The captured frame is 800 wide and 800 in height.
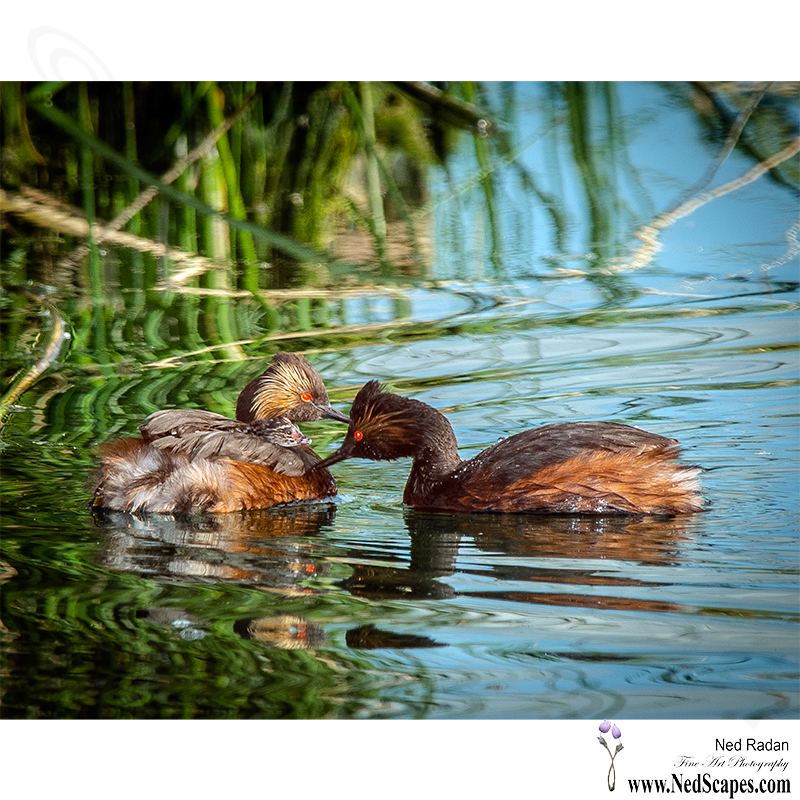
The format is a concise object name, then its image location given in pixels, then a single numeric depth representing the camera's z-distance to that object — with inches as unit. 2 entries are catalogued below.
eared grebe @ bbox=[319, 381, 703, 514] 448.4
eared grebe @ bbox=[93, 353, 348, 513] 464.8
